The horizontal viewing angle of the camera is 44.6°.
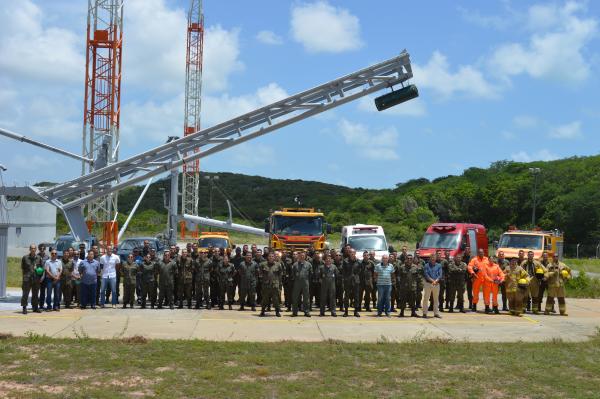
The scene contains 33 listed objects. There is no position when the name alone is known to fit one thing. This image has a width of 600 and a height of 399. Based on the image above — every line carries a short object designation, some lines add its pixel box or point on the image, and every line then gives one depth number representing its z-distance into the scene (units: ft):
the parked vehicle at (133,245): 91.30
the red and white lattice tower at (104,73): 157.58
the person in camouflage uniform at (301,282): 60.85
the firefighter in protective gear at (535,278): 64.95
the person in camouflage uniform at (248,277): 63.52
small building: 179.32
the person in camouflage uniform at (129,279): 63.67
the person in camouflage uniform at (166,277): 63.93
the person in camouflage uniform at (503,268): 64.34
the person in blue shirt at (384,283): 60.18
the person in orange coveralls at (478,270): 64.08
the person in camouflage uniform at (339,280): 63.16
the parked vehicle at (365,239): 82.33
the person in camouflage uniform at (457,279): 64.44
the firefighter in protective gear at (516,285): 62.80
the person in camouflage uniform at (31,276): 59.00
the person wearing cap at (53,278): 60.34
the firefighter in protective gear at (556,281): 63.31
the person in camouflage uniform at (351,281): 61.93
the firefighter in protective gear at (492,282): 63.31
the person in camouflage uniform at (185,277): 64.54
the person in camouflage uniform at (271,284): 60.44
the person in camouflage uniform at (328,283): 61.00
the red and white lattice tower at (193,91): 246.06
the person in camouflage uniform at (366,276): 63.36
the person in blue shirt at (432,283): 60.44
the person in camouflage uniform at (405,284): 61.26
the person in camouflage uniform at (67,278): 62.08
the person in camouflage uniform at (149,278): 64.13
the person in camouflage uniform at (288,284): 65.10
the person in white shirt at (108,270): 64.23
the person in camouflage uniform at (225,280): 63.87
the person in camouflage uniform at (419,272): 61.72
